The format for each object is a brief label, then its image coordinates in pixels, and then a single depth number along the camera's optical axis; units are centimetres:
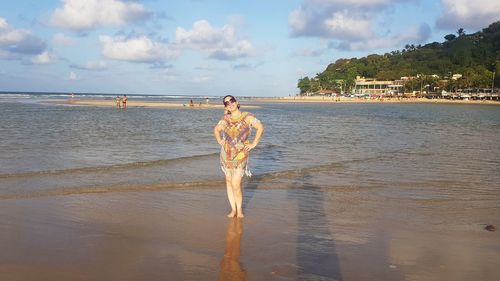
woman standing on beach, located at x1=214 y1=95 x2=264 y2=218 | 678
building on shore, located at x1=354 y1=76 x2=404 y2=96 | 17386
